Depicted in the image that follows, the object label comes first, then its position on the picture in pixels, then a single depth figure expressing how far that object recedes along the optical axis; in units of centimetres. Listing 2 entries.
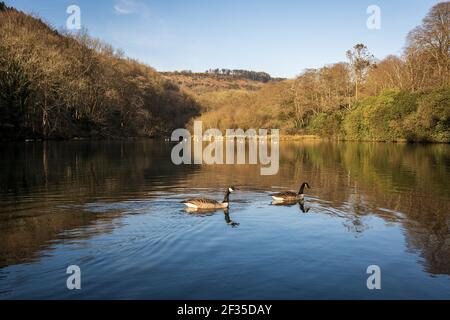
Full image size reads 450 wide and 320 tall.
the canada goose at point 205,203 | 1686
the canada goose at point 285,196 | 1883
